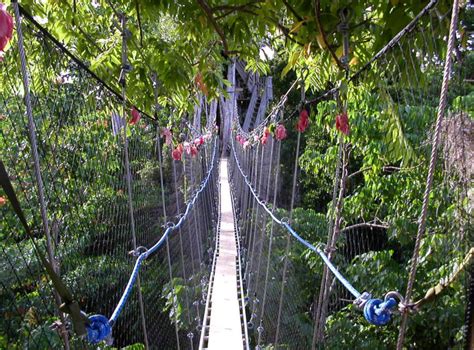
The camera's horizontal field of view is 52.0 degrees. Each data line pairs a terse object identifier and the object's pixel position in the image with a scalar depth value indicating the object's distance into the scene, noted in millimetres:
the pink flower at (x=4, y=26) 558
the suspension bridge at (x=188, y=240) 821
